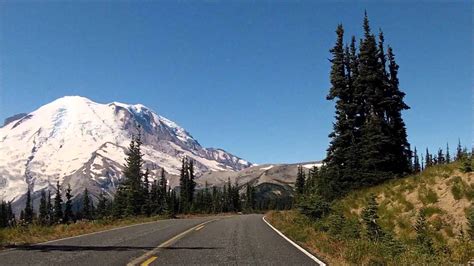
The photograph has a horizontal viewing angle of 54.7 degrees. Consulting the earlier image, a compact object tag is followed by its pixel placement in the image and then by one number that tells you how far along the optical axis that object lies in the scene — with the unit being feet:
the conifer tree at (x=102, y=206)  363.19
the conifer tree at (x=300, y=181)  312.46
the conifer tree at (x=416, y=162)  339.55
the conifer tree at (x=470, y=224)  52.11
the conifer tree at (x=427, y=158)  357.20
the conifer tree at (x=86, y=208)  408.67
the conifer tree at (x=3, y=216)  346.17
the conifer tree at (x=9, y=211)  414.51
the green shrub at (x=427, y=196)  65.39
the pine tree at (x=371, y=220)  58.34
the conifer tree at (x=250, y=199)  458.25
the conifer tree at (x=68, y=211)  319.31
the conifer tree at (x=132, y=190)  219.41
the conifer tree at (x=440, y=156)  334.03
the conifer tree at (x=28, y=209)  353.88
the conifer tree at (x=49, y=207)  349.04
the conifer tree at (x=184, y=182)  382.63
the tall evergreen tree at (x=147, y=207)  233.14
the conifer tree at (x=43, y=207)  378.30
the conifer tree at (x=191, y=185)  384.76
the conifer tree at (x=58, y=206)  305.73
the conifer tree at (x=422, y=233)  49.25
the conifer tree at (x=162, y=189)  337.43
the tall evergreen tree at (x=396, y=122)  119.75
